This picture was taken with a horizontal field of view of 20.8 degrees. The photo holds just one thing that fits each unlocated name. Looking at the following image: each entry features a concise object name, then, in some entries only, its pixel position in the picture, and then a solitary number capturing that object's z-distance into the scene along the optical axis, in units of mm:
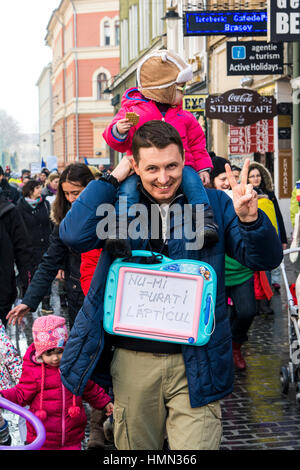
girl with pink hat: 4629
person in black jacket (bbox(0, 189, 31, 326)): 5980
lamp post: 29750
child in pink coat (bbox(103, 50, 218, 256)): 4051
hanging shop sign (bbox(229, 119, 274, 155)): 18641
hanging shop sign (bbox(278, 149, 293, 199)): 18953
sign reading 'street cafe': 16453
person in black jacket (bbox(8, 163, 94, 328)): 5160
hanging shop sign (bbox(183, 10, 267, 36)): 15484
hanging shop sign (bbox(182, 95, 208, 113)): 21750
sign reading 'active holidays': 16922
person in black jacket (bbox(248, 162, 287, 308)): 9956
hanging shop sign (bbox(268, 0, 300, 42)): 12602
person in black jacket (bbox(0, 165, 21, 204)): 9846
